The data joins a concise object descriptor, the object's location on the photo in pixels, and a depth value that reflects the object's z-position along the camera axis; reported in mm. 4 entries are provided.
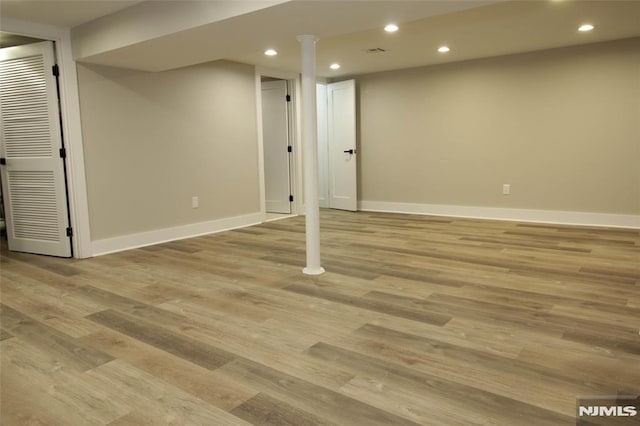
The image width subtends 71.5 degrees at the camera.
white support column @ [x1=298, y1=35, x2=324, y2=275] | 3500
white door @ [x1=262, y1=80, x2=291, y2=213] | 6840
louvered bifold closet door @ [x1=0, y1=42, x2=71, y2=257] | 4246
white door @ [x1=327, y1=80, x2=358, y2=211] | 7156
